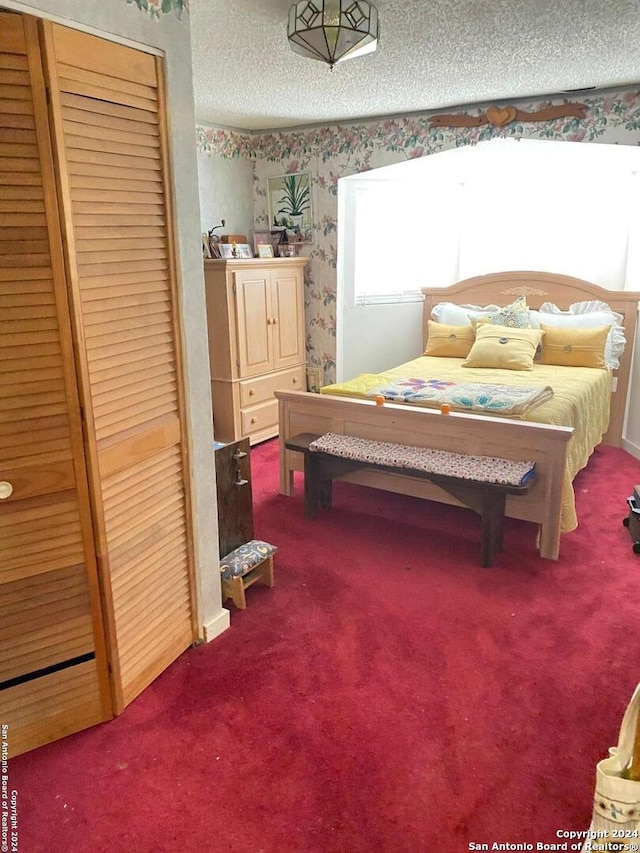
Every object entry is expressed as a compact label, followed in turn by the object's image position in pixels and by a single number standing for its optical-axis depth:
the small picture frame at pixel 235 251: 4.48
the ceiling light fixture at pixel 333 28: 2.26
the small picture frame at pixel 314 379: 5.14
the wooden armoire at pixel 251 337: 4.27
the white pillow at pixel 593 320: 4.41
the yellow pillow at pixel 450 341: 4.70
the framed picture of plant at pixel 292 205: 4.90
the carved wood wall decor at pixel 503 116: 3.76
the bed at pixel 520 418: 2.93
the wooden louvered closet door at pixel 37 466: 1.56
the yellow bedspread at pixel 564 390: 3.22
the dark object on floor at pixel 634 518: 3.03
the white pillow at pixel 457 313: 4.84
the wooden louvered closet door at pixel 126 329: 1.68
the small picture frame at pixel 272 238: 4.98
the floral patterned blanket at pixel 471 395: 3.20
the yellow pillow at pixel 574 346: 4.29
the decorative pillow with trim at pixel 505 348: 4.24
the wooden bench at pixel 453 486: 2.84
